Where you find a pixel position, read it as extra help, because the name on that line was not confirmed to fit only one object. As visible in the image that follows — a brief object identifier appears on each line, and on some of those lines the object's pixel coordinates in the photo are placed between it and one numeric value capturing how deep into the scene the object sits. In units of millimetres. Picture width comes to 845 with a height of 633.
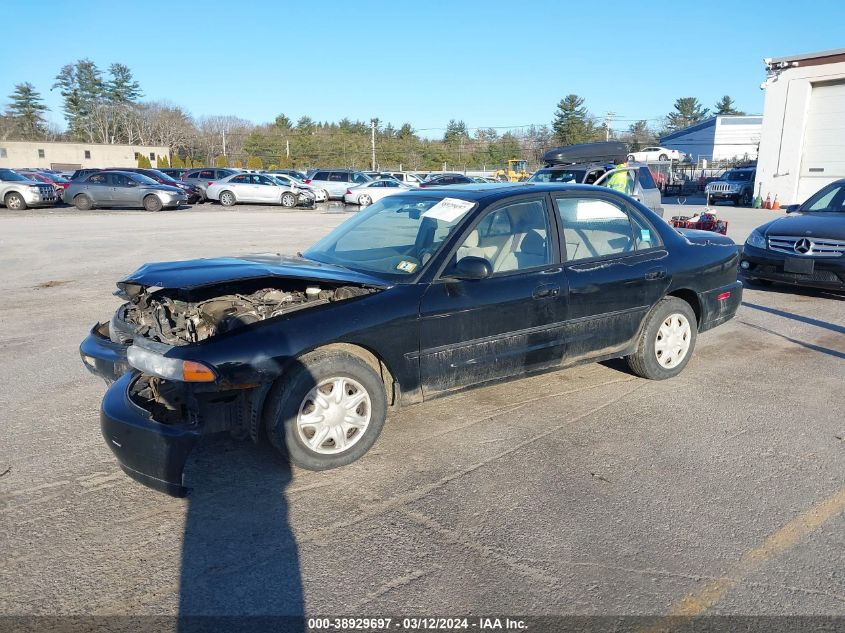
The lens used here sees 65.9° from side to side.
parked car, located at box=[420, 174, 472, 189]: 25195
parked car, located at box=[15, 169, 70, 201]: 27641
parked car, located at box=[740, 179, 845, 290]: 8195
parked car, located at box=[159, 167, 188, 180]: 32244
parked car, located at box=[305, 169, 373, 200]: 32469
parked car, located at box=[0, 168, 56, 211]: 24844
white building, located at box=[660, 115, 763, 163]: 56844
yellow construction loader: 44962
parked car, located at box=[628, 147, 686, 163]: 40009
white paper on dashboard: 4465
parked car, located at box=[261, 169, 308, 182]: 38497
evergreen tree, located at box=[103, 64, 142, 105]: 84688
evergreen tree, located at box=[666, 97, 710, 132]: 98938
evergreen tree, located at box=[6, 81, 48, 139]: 84688
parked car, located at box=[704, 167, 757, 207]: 30594
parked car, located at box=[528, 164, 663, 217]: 14328
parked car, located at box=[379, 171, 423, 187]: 34656
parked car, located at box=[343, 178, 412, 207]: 28125
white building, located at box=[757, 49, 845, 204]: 25094
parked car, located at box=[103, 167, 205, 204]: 28219
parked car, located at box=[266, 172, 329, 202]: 29250
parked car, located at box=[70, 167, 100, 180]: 25509
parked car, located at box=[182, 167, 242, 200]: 29875
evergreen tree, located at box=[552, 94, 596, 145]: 71375
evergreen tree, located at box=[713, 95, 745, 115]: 98250
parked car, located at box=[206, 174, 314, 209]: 28500
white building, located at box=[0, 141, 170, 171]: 66875
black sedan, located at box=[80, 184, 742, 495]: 3400
